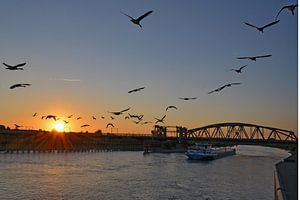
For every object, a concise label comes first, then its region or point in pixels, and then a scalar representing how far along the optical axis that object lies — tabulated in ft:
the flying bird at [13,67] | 48.26
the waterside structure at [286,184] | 65.35
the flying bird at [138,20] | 40.81
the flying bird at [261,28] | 35.73
